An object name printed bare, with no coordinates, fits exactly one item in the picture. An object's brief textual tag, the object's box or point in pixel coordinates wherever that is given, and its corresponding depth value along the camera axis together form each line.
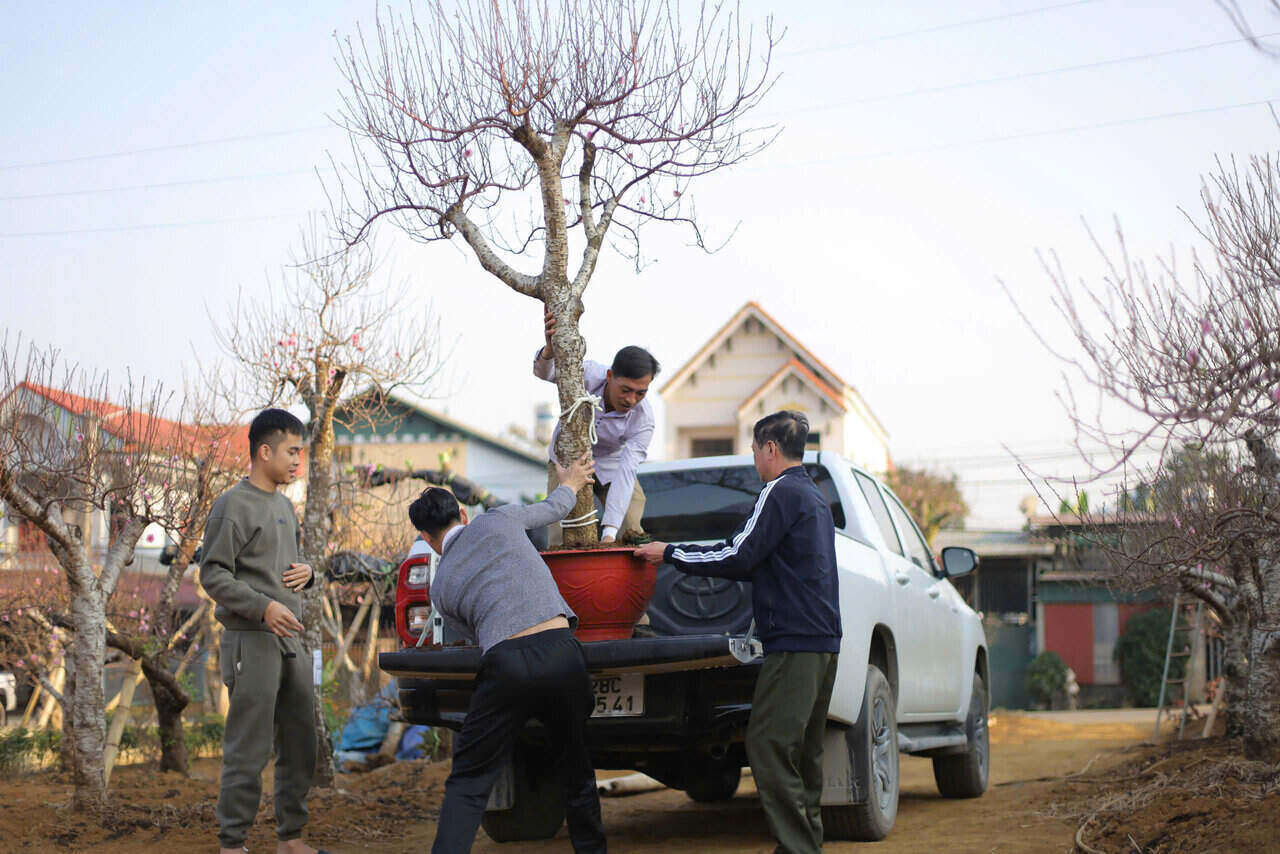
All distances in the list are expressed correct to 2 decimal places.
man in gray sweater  4.84
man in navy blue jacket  5.12
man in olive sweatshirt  5.48
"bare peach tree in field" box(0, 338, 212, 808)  7.31
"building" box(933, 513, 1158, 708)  30.92
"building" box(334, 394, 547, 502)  39.06
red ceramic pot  5.54
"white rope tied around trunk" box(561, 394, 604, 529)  6.09
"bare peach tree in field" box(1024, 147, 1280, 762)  5.50
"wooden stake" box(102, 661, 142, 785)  8.69
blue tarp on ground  12.70
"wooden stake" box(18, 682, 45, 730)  13.34
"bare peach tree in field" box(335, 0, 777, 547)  6.30
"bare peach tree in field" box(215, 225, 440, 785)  9.75
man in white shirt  6.11
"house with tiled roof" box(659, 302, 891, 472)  35.44
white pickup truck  5.63
